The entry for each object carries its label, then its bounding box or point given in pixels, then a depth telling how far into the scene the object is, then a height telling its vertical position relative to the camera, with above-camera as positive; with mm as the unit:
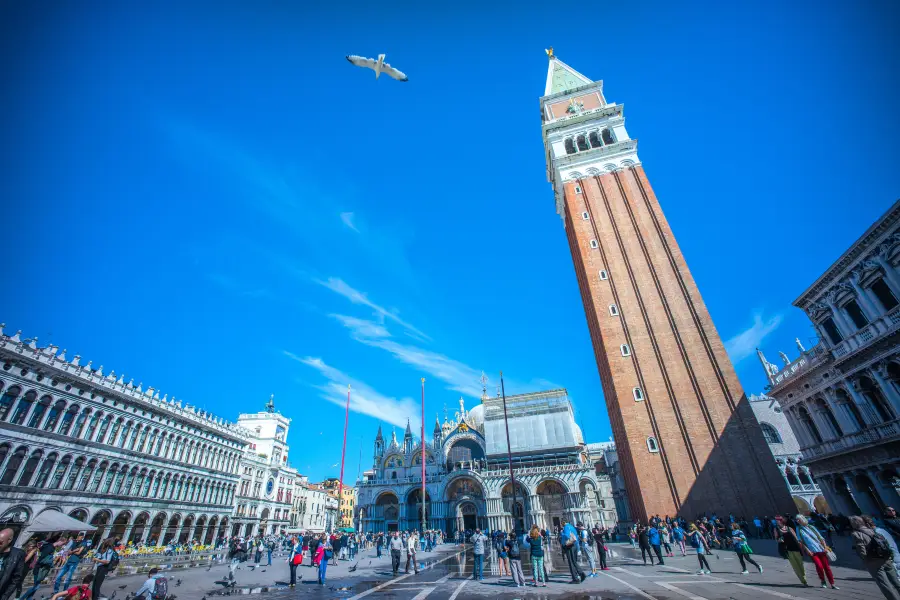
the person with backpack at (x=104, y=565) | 9109 -290
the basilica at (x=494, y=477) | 43863 +6000
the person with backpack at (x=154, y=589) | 8648 -743
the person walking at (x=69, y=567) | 12125 -381
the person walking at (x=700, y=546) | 12544 -534
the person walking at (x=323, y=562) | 14042 -599
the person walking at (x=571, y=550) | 12273 -484
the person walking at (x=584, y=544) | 13750 -408
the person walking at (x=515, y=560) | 11766 -659
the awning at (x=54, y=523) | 17766 +1197
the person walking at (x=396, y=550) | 16344 -388
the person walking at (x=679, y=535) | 19100 -333
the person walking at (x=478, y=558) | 14297 -696
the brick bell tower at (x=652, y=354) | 25438 +11369
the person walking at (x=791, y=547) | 9541 -511
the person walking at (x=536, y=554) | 12016 -537
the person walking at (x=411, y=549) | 16531 -386
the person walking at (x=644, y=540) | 15954 -384
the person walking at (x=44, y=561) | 10514 -173
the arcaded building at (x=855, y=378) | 19156 +6684
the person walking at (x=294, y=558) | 13656 -434
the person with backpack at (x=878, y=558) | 6773 -578
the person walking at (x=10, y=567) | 5944 -165
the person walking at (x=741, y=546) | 11766 -541
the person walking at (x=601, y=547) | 15039 -527
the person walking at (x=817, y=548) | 8977 -517
